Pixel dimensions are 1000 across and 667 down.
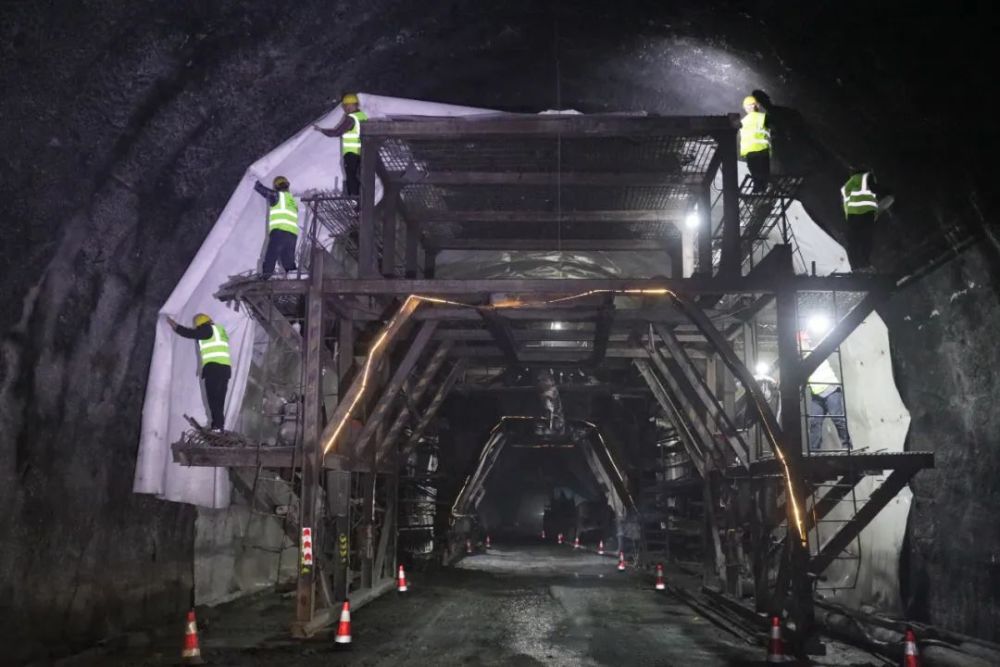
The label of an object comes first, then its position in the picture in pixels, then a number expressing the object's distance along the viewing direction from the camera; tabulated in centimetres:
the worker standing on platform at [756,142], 1032
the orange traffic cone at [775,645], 804
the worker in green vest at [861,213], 994
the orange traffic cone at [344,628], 861
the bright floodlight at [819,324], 1333
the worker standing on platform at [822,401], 1188
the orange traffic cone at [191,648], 766
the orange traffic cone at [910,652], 684
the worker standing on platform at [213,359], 950
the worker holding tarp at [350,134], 1070
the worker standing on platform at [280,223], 1027
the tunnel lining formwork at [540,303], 971
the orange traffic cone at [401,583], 1366
